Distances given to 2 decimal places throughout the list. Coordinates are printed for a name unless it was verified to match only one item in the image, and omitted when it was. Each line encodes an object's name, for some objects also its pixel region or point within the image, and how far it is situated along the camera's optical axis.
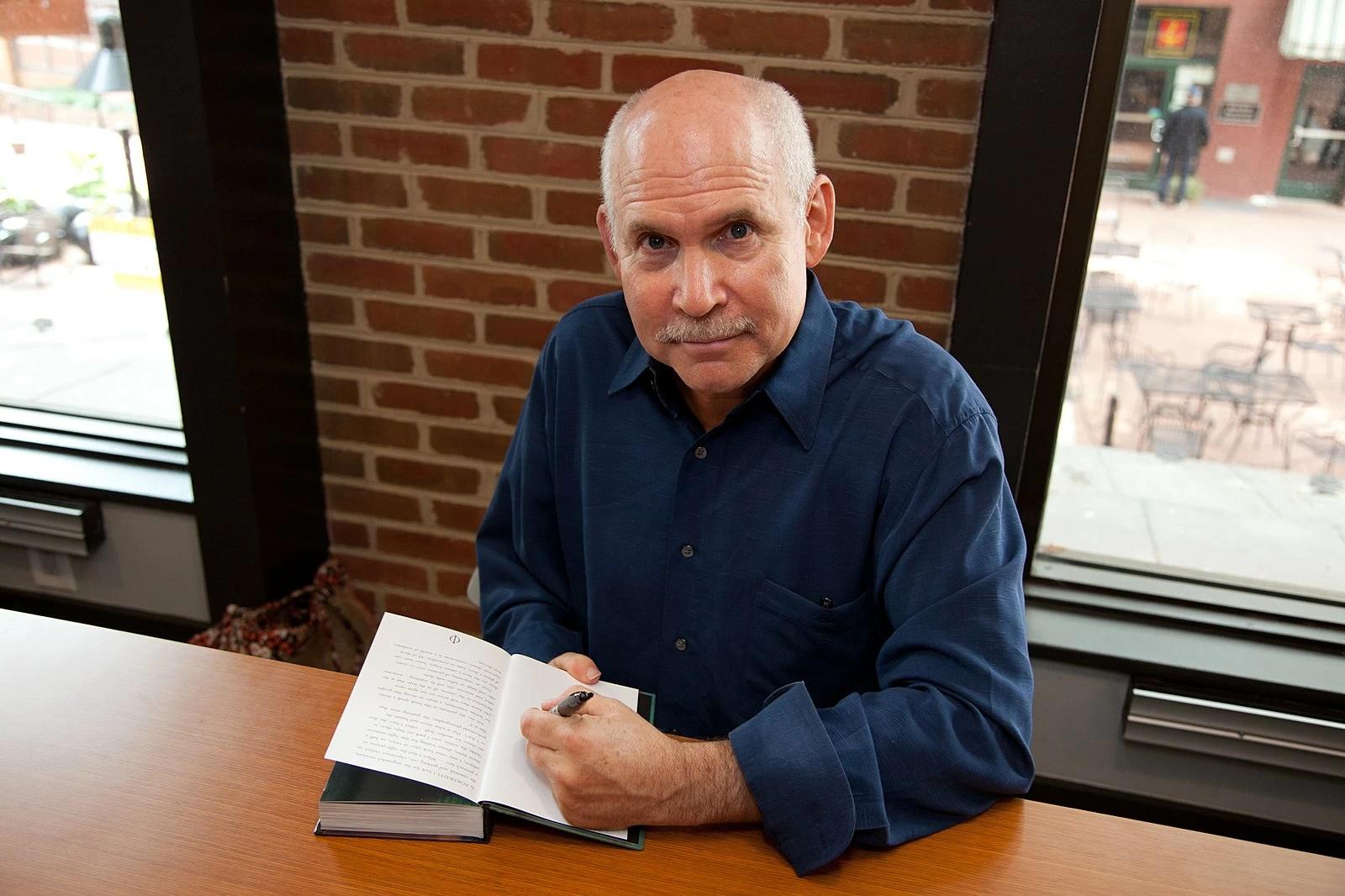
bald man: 0.99
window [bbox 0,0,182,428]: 2.09
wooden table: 0.92
